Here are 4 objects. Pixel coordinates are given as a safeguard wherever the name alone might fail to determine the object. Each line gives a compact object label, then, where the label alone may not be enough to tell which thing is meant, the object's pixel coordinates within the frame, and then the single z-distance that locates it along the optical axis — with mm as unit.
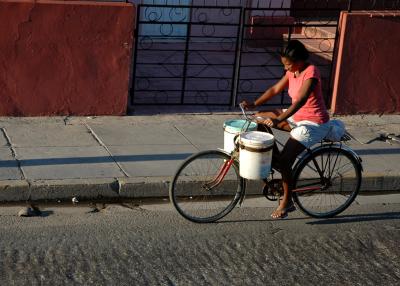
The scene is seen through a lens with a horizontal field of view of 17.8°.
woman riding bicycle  10570
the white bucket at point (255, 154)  10301
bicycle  10868
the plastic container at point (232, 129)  10600
